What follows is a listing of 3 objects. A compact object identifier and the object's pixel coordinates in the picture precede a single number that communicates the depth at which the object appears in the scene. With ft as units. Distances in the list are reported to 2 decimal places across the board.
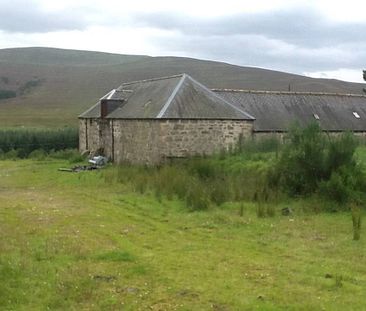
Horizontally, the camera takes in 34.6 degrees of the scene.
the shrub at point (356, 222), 37.22
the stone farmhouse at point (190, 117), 86.48
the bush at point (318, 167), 49.37
